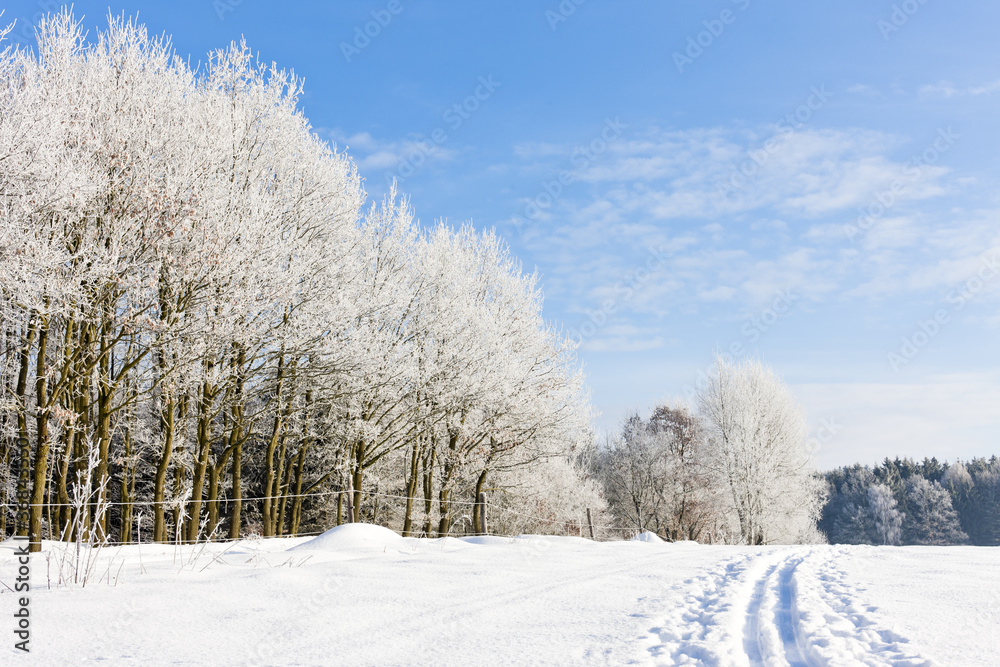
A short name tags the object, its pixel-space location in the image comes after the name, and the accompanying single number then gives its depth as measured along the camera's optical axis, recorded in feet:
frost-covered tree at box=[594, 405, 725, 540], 121.49
